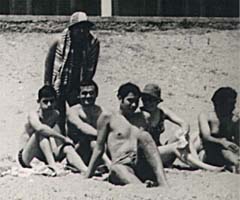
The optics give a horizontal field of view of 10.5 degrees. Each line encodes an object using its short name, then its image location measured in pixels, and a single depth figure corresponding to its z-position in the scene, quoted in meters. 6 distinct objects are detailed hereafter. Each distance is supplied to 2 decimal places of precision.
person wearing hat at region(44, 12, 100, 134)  11.73
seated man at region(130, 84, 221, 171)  10.89
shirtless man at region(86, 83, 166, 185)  10.34
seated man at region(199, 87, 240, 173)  10.95
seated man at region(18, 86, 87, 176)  10.93
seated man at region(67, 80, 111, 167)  10.99
